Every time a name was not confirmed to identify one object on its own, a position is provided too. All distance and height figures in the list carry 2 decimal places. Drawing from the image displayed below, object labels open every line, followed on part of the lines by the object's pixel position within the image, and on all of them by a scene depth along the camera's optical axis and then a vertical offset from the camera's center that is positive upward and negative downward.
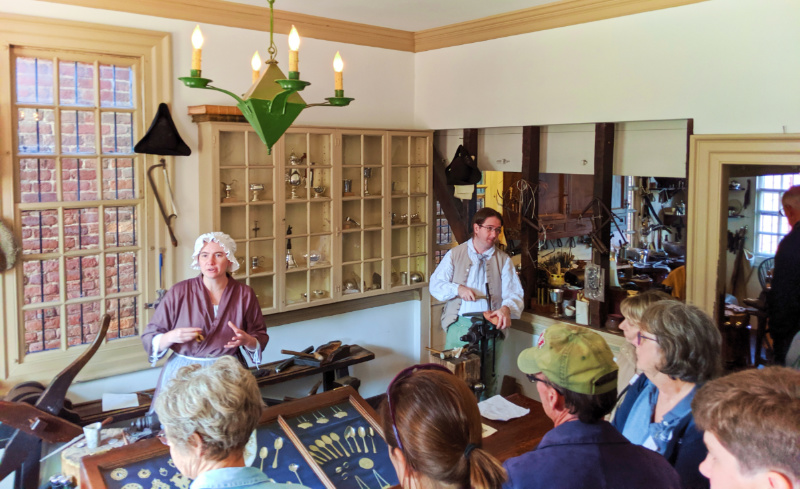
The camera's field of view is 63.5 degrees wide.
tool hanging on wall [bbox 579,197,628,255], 4.80 -0.10
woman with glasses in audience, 2.35 -0.59
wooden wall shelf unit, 4.93 -0.04
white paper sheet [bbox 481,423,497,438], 2.98 -1.06
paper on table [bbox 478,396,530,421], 3.18 -1.03
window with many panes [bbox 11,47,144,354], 4.14 +0.04
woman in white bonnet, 3.68 -0.66
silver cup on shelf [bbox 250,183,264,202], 4.99 +0.10
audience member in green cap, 1.83 -0.68
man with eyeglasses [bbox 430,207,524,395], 4.92 -0.61
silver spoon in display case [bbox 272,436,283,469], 2.73 -1.03
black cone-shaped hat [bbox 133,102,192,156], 4.43 +0.43
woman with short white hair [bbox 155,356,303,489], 1.92 -0.68
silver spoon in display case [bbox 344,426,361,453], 2.86 -1.02
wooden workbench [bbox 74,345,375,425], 4.19 -1.36
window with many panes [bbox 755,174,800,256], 3.99 -0.04
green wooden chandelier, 2.67 +0.42
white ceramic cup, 3.27 -1.19
